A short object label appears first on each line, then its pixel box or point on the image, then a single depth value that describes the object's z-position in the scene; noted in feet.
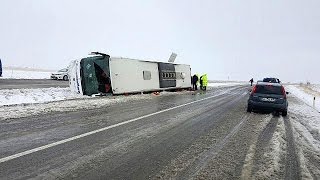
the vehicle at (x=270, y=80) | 58.43
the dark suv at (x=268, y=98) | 29.10
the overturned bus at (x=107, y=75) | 42.61
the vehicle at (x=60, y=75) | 79.43
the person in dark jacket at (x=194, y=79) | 73.86
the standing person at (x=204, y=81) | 74.69
